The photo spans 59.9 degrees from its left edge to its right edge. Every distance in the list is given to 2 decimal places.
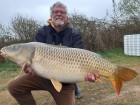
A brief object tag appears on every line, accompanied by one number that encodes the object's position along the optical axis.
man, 1.77
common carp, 1.52
